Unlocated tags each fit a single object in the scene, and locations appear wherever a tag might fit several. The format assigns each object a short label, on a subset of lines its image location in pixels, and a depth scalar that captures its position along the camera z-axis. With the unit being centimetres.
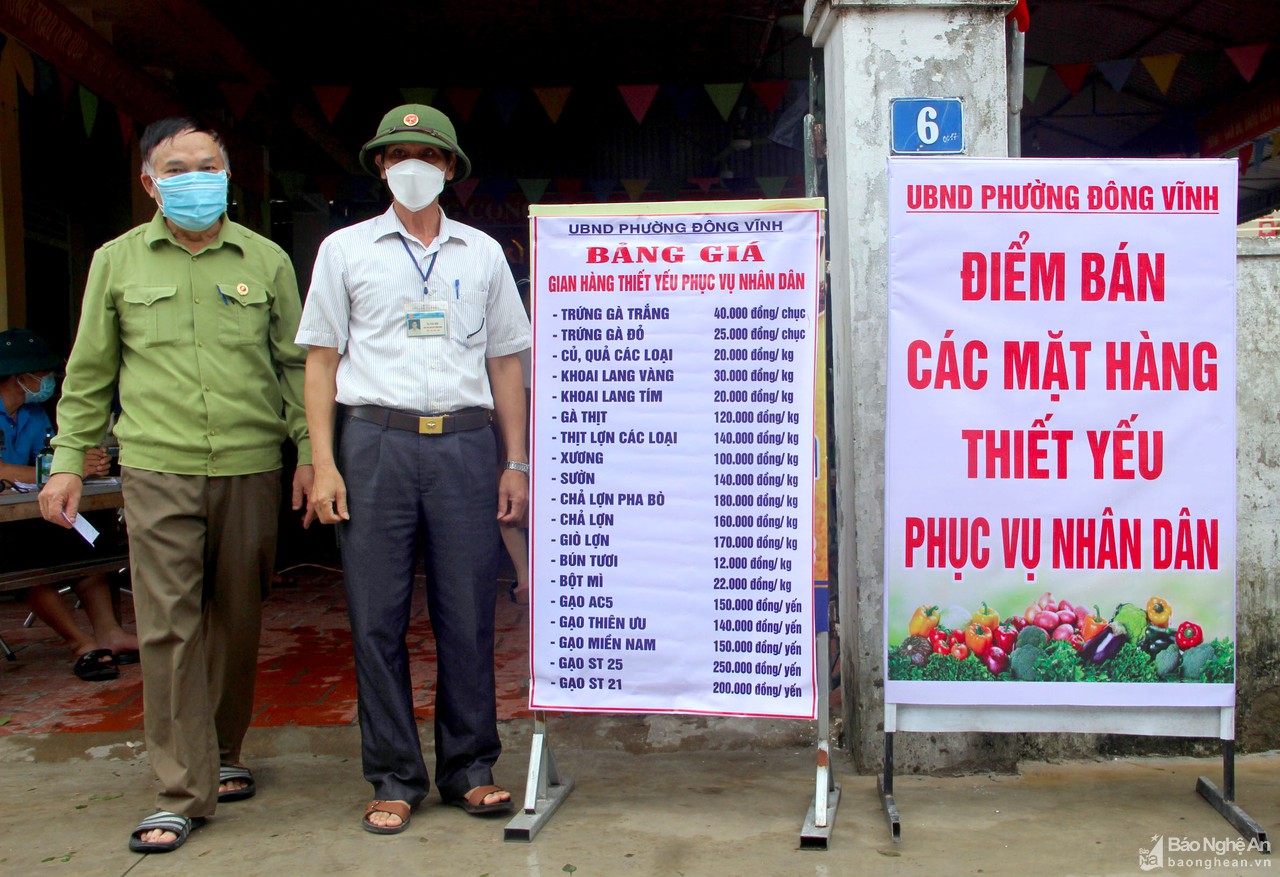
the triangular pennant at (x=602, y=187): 1037
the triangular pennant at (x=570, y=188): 1052
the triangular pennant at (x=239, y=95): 775
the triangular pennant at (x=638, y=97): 827
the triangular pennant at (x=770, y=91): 865
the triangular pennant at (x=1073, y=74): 825
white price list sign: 317
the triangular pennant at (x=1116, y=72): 849
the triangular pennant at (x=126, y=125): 704
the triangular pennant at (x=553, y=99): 812
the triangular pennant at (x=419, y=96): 852
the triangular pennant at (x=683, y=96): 896
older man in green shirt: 316
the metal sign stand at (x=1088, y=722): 314
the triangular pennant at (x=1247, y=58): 805
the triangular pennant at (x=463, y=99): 838
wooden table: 455
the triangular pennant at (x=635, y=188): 1030
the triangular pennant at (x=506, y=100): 853
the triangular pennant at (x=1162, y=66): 816
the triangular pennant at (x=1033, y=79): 817
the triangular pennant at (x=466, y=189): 1030
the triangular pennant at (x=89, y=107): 648
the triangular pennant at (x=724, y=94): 841
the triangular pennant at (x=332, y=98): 798
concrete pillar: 355
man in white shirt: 322
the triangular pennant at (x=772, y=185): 1065
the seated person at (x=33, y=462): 502
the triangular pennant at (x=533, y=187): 1014
